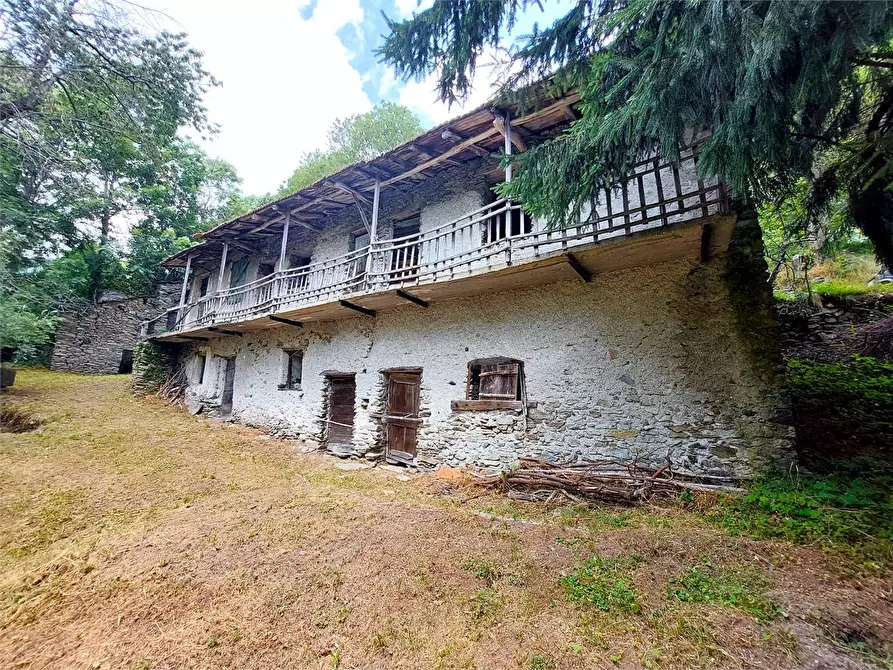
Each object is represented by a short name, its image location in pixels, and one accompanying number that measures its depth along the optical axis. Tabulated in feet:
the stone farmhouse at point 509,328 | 14.71
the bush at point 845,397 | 17.01
